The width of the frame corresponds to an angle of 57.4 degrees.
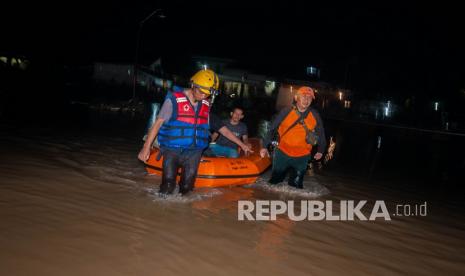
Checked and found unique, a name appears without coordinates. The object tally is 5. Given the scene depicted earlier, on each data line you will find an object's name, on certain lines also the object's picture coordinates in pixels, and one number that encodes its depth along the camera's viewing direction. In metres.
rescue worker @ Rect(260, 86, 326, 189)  6.64
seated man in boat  8.02
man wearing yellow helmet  5.36
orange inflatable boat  6.72
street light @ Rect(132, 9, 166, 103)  25.62
